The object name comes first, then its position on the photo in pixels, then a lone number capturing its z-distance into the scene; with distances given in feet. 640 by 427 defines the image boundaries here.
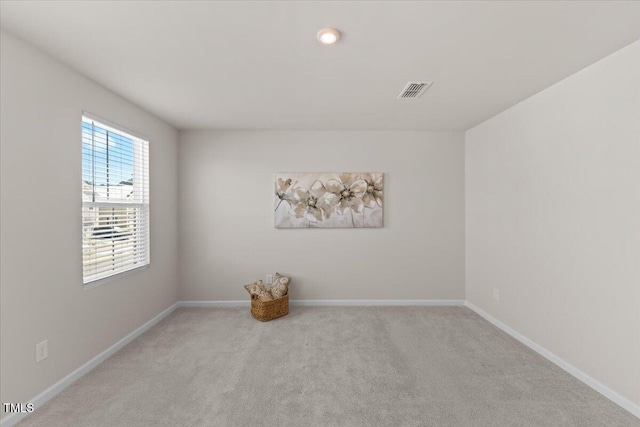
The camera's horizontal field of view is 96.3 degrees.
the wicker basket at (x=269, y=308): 11.29
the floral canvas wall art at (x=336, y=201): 13.10
